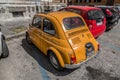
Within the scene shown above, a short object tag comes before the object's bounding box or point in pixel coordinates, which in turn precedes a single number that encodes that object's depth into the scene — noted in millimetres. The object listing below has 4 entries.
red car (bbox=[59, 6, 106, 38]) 3247
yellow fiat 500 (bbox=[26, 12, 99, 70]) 2131
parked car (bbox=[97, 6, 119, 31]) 4427
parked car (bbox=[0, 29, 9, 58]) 2628
